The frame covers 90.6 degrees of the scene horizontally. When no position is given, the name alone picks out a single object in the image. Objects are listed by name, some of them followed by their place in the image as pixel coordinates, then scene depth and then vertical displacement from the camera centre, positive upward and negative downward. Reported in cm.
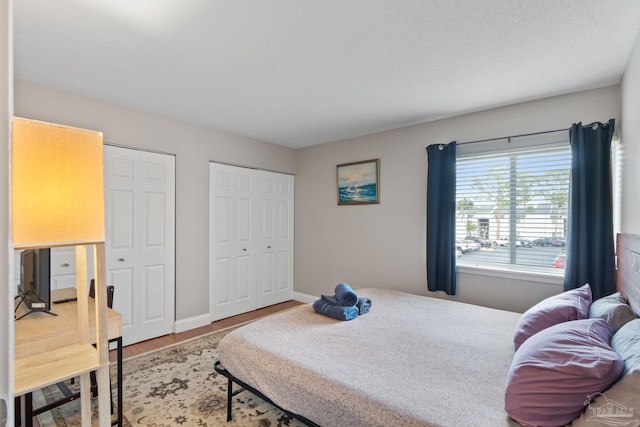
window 288 +9
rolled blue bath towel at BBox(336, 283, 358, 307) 262 -70
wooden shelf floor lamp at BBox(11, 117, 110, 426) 96 +5
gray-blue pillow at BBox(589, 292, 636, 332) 160 -53
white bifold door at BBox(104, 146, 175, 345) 317 -28
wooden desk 113 -61
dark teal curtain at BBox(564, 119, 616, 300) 253 +0
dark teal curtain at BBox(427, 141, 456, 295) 335 -5
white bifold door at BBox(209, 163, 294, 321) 405 -38
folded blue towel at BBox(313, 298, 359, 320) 249 -79
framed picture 411 +40
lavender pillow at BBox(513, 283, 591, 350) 179 -58
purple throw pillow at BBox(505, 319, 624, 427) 114 -62
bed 139 -84
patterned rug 204 -135
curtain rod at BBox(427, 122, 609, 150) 260 +74
